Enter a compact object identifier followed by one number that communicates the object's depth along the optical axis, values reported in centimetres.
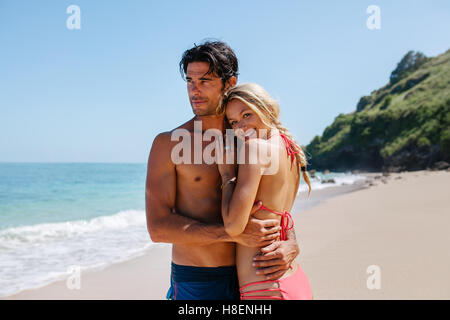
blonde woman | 216
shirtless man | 227
